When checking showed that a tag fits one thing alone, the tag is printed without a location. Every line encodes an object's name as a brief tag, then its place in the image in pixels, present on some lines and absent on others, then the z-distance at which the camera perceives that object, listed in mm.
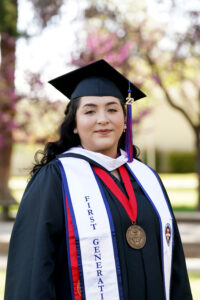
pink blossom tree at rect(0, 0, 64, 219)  11922
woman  2545
